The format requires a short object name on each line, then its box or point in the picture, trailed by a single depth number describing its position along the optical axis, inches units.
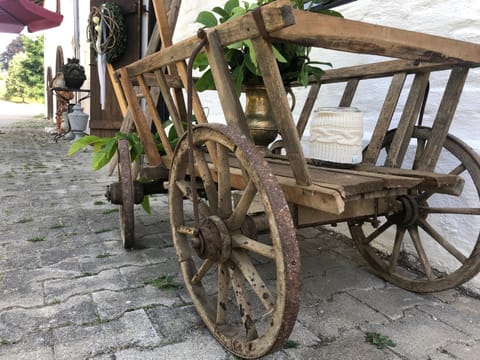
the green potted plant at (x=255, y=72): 68.3
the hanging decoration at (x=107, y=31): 194.9
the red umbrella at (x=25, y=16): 298.4
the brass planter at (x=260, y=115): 75.6
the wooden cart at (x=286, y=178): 41.6
